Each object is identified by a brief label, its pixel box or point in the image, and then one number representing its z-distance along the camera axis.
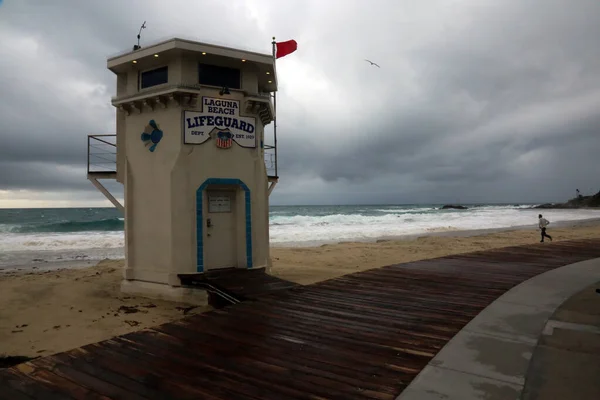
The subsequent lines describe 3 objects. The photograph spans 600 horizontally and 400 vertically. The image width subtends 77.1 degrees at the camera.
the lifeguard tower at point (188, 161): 9.34
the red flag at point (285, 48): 11.95
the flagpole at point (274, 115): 11.42
